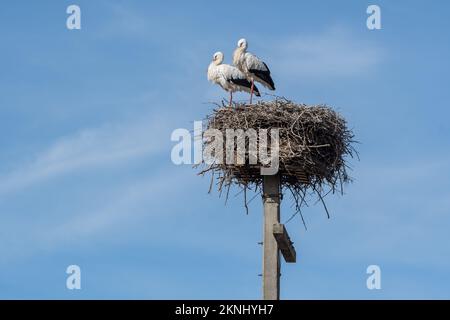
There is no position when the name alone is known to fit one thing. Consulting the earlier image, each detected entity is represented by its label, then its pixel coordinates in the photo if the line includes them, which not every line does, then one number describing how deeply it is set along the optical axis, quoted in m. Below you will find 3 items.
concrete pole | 10.54
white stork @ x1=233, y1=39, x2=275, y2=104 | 16.73
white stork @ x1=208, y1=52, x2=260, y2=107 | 16.75
